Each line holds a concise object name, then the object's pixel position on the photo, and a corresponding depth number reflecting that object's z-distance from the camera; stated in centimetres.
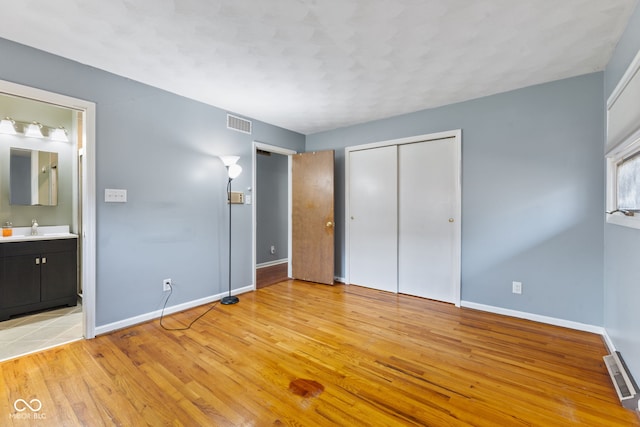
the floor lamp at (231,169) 326
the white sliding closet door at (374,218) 377
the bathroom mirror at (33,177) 317
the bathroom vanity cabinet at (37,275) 279
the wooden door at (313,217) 413
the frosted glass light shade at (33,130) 322
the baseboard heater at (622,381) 155
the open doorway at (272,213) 546
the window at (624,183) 176
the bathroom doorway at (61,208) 231
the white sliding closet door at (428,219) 331
